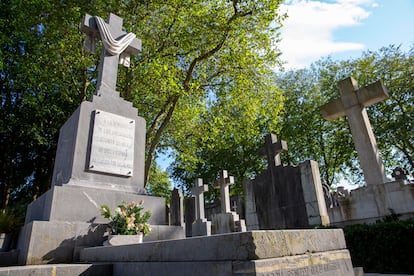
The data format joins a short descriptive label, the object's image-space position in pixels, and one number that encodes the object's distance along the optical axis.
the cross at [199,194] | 13.49
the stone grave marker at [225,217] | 10.02
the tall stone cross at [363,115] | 7.67
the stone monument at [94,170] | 4.21
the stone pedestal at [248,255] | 1.86
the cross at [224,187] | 11.81
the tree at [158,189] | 23.57
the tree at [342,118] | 19.83
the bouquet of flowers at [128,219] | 4.25
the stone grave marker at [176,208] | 12.28
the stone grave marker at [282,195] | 8.05
